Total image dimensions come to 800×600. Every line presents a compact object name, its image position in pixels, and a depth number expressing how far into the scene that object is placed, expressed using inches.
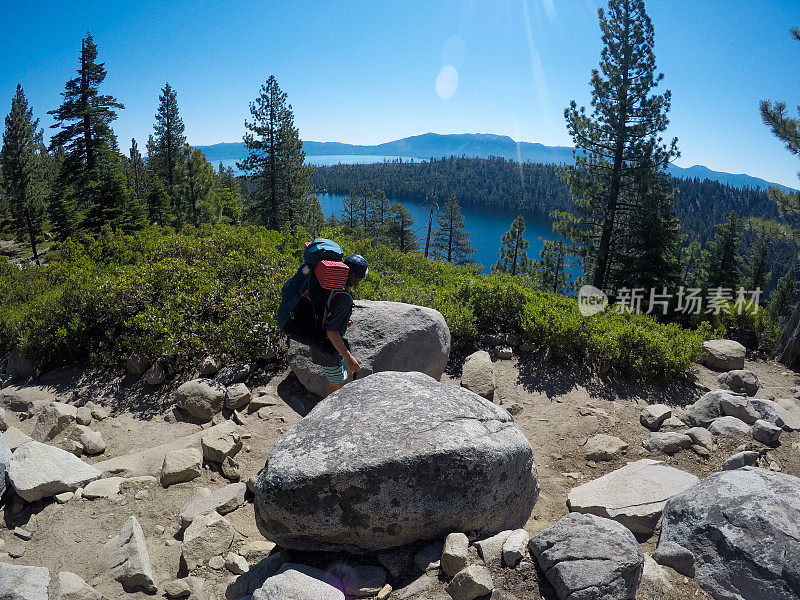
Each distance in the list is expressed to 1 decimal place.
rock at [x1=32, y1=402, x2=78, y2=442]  226.4
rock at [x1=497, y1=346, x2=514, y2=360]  338.0
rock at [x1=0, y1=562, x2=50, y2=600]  119.1
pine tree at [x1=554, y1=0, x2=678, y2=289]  783.1
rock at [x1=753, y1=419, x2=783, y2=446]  223.1
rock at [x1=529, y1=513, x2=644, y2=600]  116.0
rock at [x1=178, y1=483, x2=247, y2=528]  163.6
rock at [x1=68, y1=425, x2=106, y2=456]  216.1
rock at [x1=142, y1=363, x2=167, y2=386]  266.7
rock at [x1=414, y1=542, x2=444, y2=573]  132.9
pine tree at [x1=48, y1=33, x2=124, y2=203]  969.5
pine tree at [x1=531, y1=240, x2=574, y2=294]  1424.7
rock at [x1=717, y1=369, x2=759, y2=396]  327.3
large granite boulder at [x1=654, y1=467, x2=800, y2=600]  121.4
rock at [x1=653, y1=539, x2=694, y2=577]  132.6
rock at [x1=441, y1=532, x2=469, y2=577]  127.3
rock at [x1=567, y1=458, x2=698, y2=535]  163.5
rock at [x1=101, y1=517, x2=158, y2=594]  134.9
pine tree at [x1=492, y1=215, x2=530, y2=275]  1850.4
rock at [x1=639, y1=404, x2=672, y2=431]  261.1
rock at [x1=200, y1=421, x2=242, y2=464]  204.5
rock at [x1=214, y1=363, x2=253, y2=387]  270.7
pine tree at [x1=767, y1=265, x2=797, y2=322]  1569.9
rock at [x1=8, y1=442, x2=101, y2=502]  167.8
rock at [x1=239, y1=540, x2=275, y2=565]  147.0
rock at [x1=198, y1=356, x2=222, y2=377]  273.7
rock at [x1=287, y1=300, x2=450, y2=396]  258.2
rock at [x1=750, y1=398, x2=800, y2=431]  235.3
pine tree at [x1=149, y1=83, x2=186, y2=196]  1488.7
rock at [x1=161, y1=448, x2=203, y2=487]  187.8
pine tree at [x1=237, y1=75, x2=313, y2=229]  1189.7
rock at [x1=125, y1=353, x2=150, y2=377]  274.7
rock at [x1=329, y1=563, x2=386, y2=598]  126.9
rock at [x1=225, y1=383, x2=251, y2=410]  254.4
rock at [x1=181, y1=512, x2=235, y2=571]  143.9
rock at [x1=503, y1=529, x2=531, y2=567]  129.3
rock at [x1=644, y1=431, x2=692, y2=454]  229.8
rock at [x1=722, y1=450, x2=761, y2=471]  200.8
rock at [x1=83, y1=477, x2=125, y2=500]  175.2
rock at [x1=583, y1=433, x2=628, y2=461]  232.1
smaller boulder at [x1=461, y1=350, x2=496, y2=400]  292.7
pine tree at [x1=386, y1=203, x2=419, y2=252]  2151.8
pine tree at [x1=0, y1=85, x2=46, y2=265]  1531.7
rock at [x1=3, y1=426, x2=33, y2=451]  204.4
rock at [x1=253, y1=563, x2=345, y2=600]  114.2
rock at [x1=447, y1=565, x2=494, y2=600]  119.4
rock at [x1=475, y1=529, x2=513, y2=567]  131.2
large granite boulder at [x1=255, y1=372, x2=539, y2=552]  132.1
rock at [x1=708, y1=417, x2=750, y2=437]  234.4
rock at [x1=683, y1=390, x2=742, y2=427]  258.1
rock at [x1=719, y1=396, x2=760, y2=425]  248.5
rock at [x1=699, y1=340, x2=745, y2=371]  359.3
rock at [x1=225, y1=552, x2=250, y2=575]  141.6
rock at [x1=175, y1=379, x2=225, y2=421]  247.0
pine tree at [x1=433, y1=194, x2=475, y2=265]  2042.3
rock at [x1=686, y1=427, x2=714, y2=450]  227.0
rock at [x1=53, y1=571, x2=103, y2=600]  123.6
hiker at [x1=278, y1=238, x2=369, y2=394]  183.8
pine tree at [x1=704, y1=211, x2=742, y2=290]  1127.0
